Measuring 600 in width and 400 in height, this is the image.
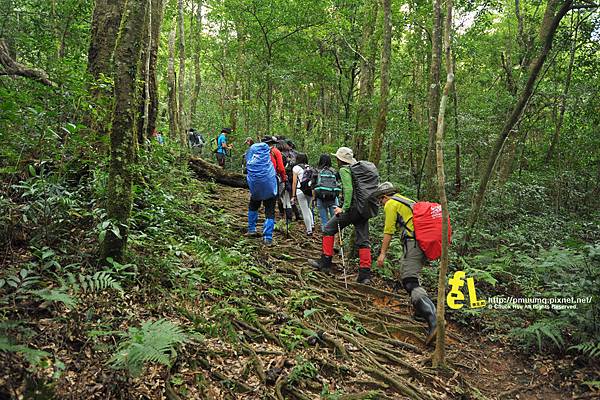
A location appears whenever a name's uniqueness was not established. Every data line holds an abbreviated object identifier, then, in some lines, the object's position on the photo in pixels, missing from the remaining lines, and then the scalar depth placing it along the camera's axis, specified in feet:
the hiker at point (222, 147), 54.03
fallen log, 41.46
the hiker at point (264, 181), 25.57
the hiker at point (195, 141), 58.08
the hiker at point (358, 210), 22.75
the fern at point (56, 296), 9.22
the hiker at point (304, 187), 30.42
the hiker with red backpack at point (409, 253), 18.44
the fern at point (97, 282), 11.05
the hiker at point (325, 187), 28.04
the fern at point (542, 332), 16.79
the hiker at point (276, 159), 27.17
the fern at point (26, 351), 7.76
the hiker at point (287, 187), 33.87
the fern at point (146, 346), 9.34
